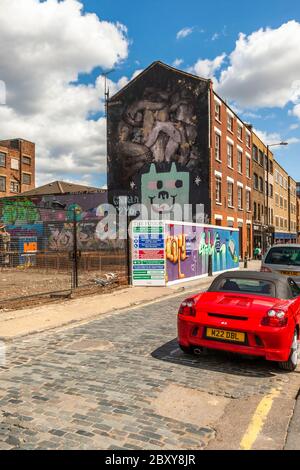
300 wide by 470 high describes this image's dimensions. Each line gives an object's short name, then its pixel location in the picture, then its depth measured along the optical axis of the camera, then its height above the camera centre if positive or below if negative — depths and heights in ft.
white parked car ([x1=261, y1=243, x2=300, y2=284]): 38.68 -1.70
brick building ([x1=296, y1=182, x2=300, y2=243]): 262.26 +19.97
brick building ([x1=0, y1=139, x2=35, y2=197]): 181.27 +37.92
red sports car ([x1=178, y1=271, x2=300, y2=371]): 18.38 -3.67
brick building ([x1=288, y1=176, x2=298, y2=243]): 216.54 +22.11
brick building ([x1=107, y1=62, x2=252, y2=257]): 100.12 +26.62
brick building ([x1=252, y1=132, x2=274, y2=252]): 141.18 +17.37
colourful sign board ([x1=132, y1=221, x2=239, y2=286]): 54.85 -1.16
